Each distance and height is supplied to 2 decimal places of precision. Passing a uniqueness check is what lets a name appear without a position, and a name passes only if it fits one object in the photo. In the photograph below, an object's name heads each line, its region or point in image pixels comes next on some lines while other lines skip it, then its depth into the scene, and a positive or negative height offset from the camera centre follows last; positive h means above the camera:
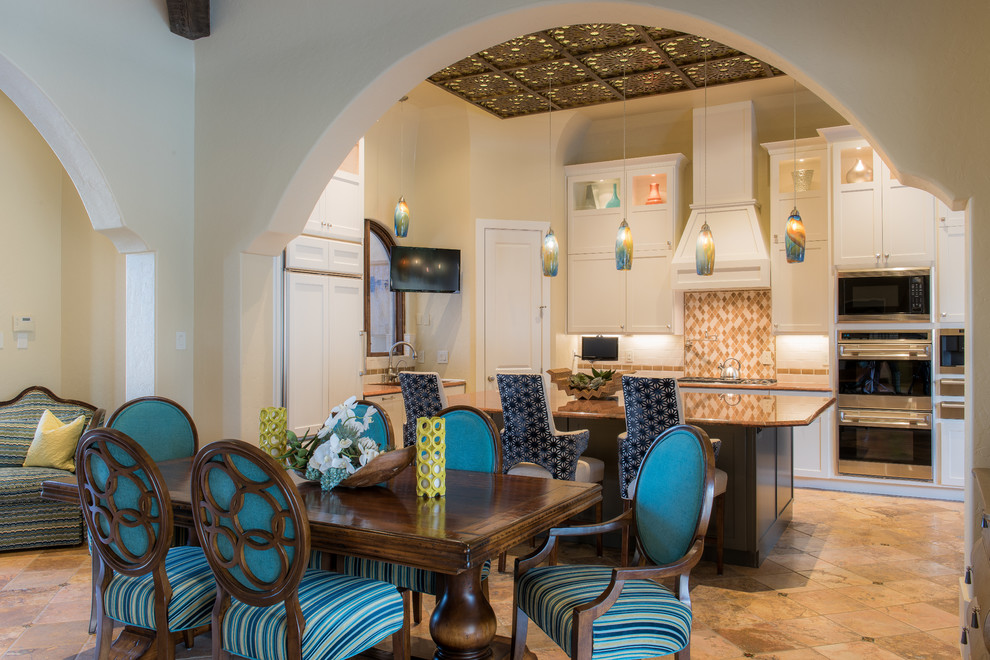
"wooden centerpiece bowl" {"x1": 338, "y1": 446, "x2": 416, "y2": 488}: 2.63 -0.45
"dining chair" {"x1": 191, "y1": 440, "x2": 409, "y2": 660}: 2.07 -0.64
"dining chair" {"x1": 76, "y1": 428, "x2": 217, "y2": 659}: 2.37 -0.66
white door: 7.21 +0.32
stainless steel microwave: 5.93 +0.30
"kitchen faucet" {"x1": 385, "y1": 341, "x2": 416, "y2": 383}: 7.06 -0.33
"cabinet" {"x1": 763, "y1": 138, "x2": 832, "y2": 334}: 6.55 +0.86
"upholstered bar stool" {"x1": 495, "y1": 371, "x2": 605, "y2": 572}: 4.10 -0.54
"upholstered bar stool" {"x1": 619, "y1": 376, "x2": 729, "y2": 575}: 3.78 -0.42
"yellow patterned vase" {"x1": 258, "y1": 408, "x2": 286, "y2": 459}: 2.84 -0.35
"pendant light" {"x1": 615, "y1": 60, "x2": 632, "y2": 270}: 5.49 +0.62
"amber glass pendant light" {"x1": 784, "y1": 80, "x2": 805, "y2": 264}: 4.80 +0.60
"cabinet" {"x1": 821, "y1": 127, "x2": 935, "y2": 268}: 5.98 +0.94
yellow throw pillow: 4.78 -0.66
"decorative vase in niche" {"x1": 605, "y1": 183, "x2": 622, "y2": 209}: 7.51 +1.29
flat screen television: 6.97 +0.59
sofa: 4.46 -0.99
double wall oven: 5.95 -0.53
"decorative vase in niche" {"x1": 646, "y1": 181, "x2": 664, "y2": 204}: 7.33 +1.31
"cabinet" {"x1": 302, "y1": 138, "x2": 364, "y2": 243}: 5.34 +0.92
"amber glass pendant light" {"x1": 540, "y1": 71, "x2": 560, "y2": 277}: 5.79 +0.60
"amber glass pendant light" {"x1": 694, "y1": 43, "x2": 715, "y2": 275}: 5.12 +0.55
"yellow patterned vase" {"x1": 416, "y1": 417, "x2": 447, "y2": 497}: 2.57 -0.40
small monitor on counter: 7.58 -0.14
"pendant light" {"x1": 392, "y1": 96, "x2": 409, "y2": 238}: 5.72 +0.86
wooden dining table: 2.11 -0.54
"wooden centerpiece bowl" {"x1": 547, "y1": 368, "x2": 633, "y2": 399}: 5.00 -0.35
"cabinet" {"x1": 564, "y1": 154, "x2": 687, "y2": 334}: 7.26 +0.88
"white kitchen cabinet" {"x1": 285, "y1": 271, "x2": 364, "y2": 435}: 5.10 -0.06
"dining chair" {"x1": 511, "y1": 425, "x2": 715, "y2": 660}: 2.21 -0.78
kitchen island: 4.12 -0.62
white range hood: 6.79 +1.13
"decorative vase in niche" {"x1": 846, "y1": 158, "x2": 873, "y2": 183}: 6.16 +1.27
